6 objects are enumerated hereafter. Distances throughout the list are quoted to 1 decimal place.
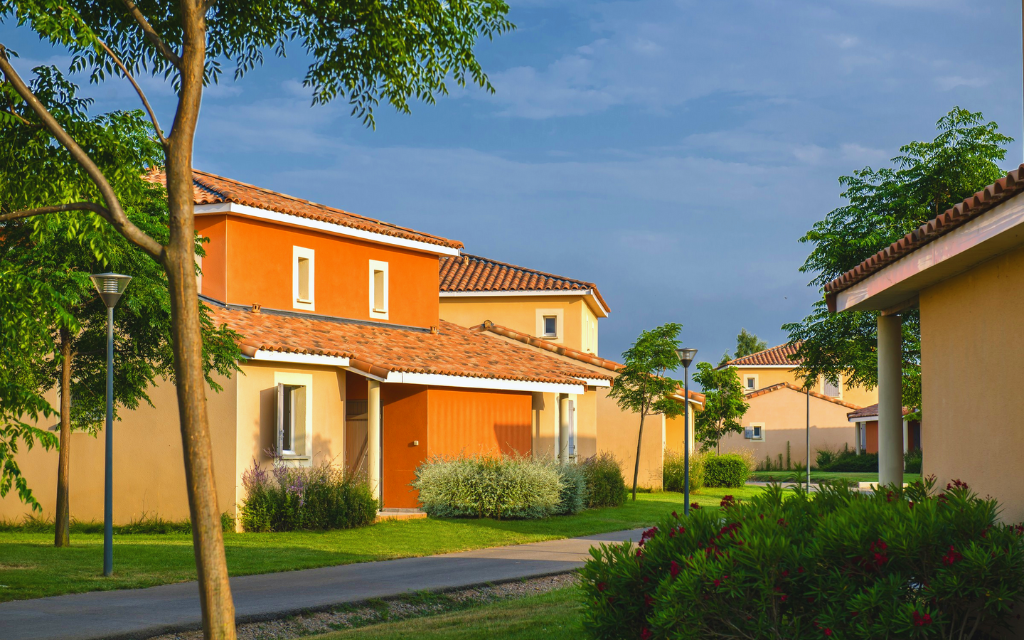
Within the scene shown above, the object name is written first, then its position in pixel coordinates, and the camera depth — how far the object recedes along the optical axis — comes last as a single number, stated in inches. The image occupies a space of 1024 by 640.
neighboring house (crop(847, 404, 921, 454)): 2186.6
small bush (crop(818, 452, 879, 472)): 2075.5
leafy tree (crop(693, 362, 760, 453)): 1765.5
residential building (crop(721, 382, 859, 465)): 2324.1
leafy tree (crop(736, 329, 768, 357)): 3661.4
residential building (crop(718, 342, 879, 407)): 2598.4
